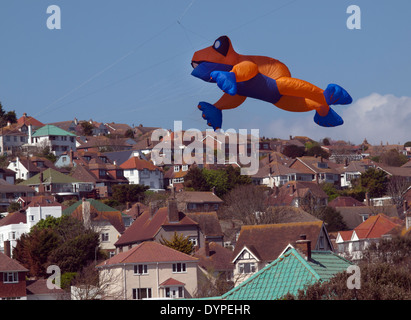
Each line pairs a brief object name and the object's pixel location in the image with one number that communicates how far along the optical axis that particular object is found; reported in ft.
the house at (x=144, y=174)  483.10
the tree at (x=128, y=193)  417.71
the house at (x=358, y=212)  357.61
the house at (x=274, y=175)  482.69
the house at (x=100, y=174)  454.81
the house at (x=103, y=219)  324.39
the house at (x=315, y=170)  495.00
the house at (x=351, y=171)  504.06
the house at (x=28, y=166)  490.90
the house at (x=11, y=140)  579.48
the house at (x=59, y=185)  442.50
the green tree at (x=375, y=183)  438.81
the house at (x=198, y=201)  377.30
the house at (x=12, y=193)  428.56
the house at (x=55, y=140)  577.02
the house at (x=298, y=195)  398.21
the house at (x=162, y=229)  294.46
